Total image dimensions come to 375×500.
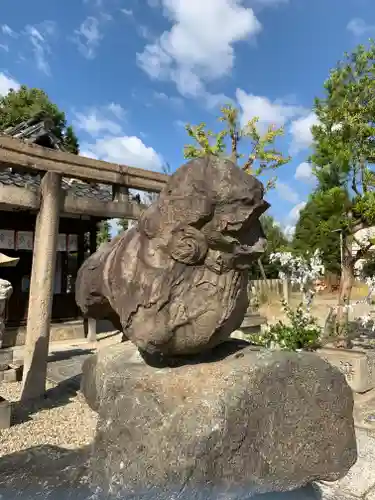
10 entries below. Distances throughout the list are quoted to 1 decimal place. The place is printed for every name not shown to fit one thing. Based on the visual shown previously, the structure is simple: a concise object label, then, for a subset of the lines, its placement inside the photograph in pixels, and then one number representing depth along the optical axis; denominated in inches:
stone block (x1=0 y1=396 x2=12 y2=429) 164.4
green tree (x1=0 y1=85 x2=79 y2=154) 590.2
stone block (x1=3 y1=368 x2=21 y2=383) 236.8
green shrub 211.0
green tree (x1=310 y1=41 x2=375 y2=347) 256.1
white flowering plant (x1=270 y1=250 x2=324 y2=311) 229.3
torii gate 185.3
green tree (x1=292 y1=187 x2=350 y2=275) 804.6
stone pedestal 54.8
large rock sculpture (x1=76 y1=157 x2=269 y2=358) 61.0
